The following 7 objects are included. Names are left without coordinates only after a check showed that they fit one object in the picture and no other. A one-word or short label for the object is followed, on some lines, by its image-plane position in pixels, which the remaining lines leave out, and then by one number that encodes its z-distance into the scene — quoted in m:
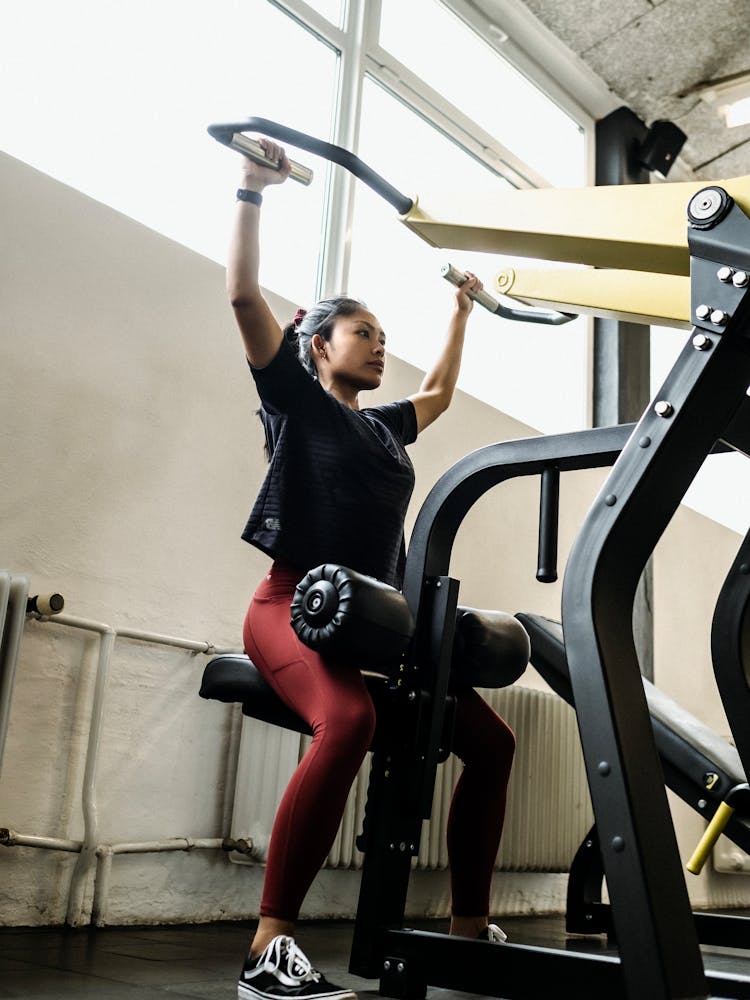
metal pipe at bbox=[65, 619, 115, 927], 1.97
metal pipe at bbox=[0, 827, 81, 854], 1.86
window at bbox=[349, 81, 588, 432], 3.12
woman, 1.36
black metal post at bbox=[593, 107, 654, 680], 3.73
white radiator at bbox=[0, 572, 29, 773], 1.81
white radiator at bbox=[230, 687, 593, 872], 2.28
